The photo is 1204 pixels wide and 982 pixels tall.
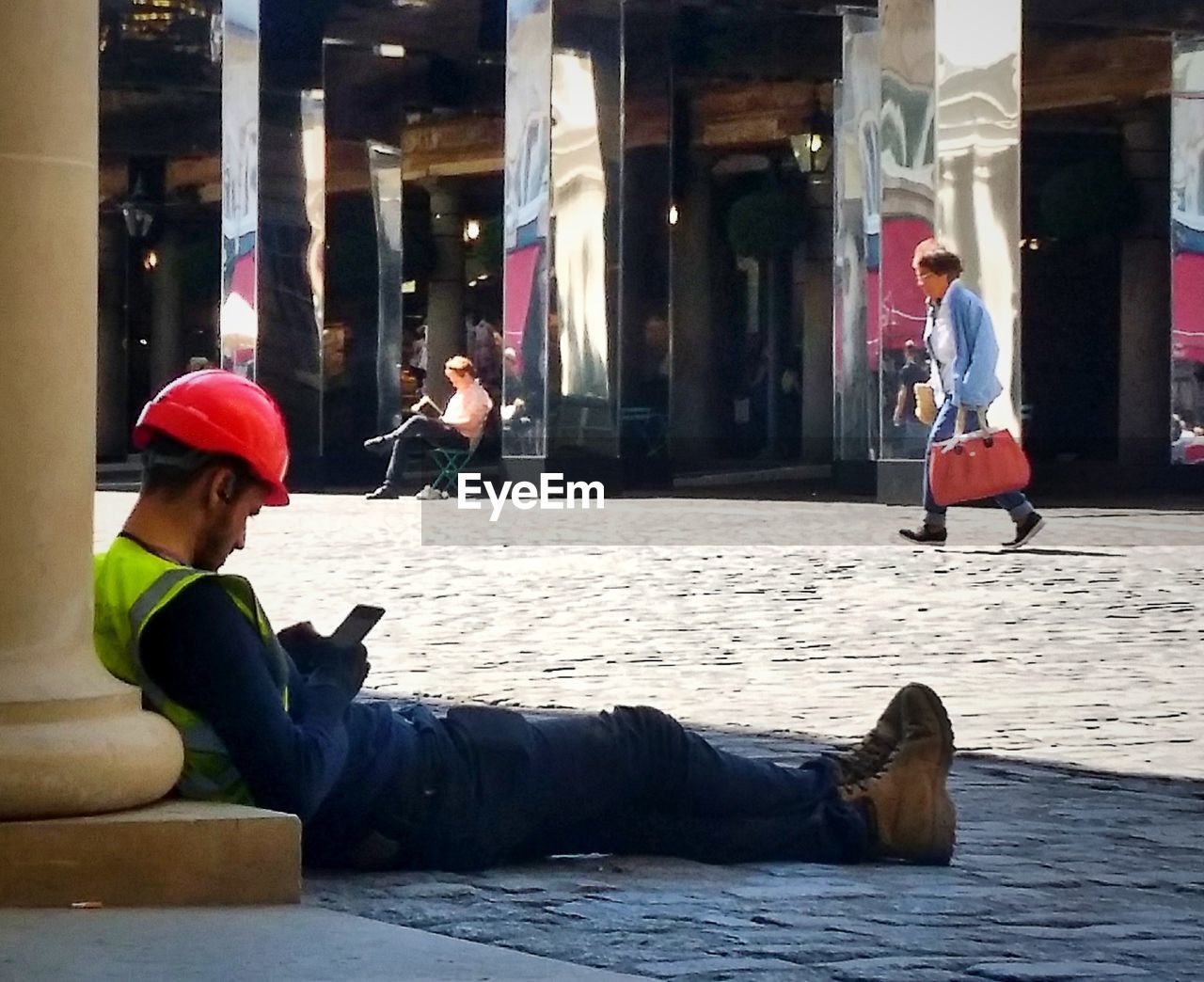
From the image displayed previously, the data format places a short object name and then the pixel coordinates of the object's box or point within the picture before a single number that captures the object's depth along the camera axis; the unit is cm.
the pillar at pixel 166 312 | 3766
